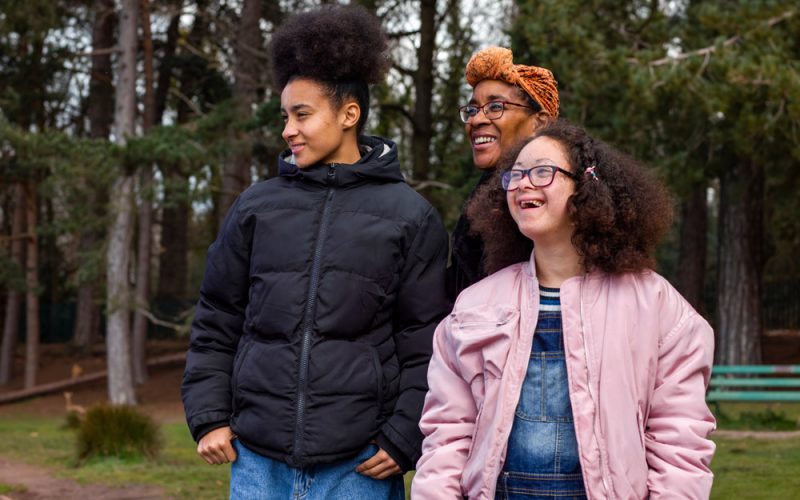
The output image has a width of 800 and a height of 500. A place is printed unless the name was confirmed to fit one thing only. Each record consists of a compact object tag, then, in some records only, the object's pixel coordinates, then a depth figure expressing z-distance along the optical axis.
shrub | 10.36
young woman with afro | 3.13
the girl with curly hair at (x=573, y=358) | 2.64
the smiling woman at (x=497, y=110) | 3.47
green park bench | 11.91
